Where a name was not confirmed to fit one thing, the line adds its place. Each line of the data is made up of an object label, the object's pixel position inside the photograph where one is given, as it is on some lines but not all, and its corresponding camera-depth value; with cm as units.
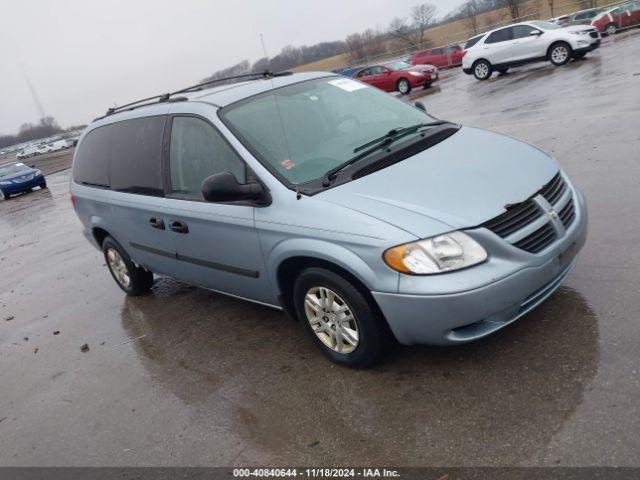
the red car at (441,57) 3173
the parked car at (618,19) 2506
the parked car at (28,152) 6751
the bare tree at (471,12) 5135
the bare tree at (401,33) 5908
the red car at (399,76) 2306
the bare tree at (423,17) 6759
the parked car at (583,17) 2721
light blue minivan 299
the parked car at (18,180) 2105
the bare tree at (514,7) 4438
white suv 1767
